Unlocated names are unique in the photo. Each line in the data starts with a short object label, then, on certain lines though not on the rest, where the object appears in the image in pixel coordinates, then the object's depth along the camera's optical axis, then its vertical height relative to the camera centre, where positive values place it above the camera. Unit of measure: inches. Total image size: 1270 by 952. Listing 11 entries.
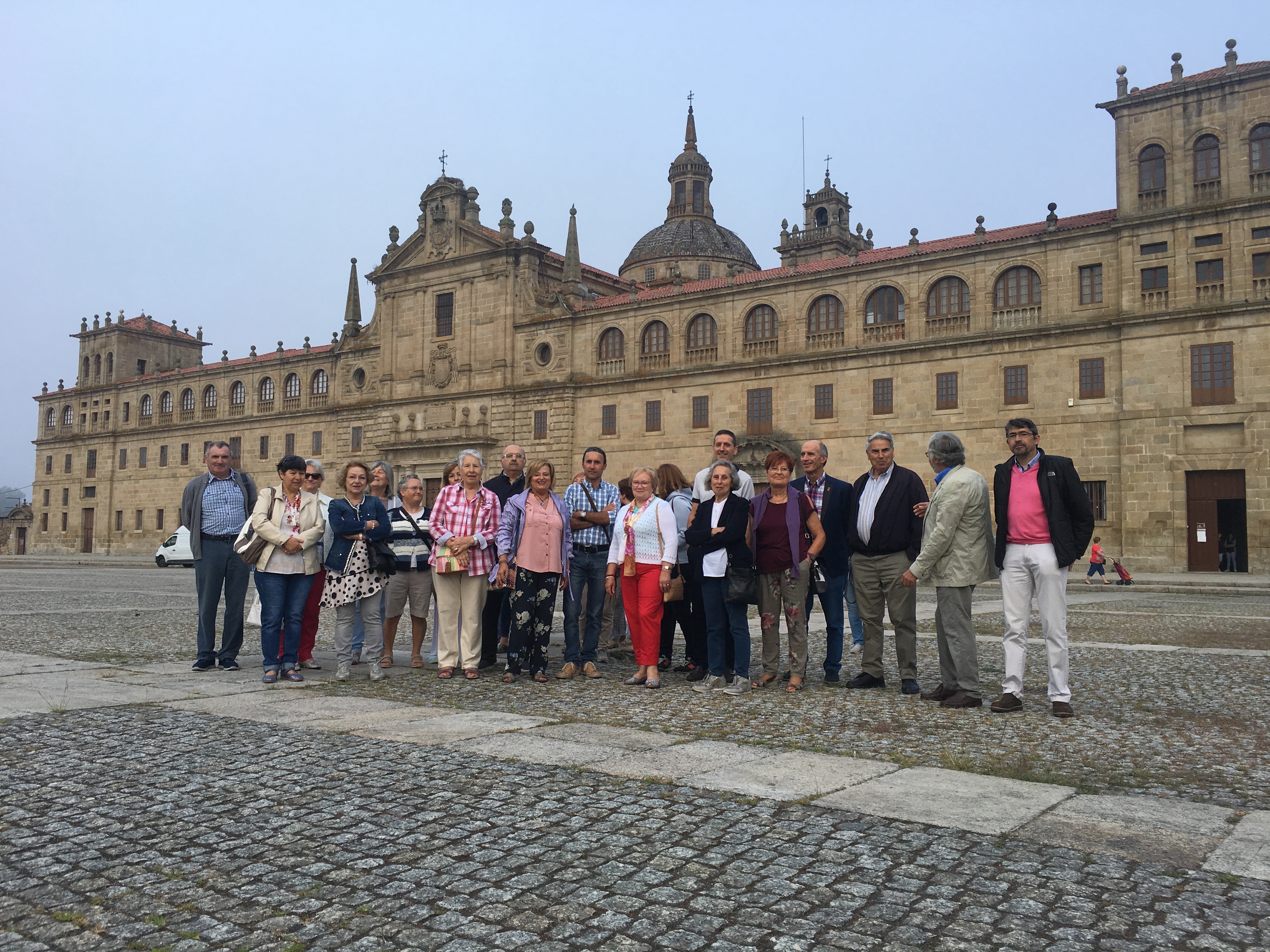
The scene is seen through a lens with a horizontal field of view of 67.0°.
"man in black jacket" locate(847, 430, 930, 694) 303.3 -4.1
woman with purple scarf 308.7 -4.2
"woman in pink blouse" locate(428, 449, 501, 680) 338.6 -10.0
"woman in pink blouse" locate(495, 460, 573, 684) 333.4 -10.4
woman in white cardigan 323.3 -6.5
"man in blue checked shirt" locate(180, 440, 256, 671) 343.3 -5.9
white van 1407.5 -31.6
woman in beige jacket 324.2 -10.3
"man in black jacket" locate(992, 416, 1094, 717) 259.6 -1.0
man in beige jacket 275.7 -7.4
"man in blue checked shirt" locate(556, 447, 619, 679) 347.9 -5.9
